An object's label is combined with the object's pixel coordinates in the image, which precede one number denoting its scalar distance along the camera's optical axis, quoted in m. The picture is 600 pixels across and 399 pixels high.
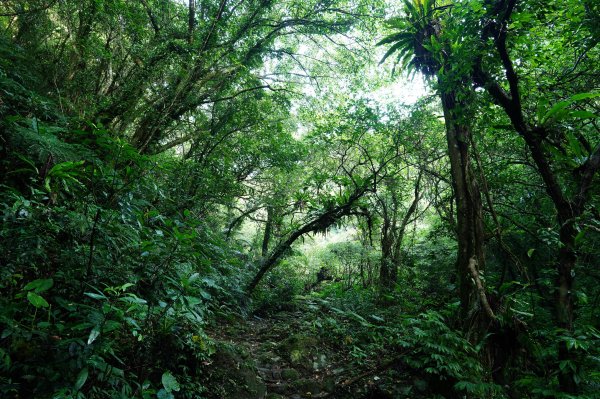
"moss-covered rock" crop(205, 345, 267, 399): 3.39
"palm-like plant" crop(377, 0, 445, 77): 4.38
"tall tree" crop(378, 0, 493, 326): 4.18
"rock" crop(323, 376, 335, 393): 4.18
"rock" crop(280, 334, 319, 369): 4.89
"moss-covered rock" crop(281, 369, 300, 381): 4.46
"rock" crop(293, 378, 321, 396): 4.16
